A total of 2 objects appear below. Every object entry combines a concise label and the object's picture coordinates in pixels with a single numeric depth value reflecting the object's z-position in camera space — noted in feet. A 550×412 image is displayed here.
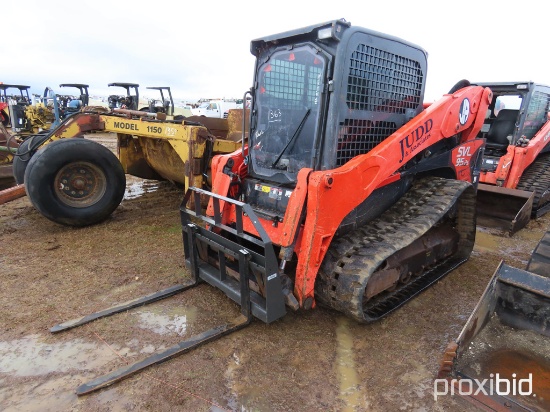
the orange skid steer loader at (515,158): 18.97
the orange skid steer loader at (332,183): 9.07
